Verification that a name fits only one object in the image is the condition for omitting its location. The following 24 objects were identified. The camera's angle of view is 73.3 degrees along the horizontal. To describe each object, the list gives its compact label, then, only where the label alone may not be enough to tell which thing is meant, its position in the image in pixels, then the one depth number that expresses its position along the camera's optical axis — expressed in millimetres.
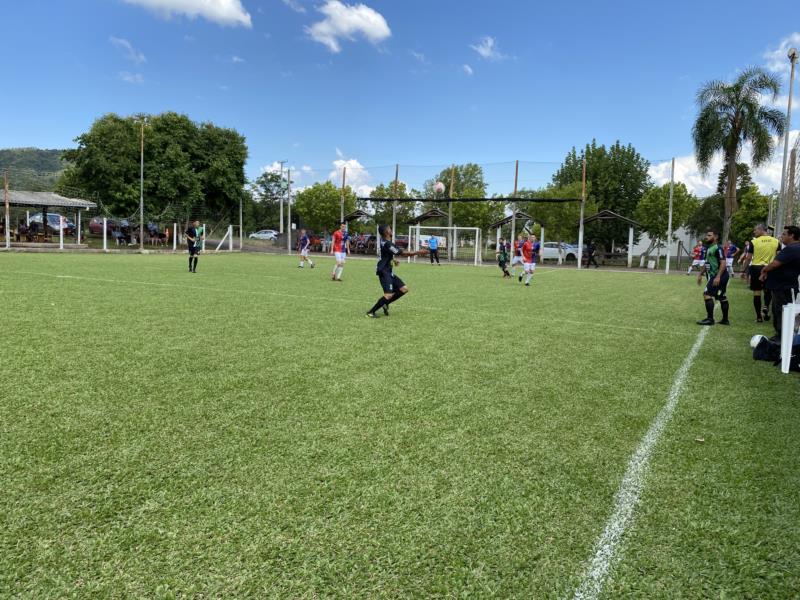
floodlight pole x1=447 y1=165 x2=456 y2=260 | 36750
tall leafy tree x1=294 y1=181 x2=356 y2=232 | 51844
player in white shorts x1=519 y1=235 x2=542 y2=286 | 18453
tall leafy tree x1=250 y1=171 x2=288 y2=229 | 79938
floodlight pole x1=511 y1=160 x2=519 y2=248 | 36562
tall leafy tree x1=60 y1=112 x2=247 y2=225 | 40000
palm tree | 29547
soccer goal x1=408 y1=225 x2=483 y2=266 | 36088
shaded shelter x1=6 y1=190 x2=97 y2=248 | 34344
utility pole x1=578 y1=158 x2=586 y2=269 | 34094
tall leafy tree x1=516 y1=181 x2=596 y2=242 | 41469
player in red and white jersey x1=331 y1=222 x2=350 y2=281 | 18094
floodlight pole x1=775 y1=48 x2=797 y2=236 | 18506
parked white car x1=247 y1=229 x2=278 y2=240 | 55712
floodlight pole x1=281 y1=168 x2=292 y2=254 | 44003
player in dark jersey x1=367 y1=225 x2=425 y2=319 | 9852
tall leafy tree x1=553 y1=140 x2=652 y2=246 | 47250
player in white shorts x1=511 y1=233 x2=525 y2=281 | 21377
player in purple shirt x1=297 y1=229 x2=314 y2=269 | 24266
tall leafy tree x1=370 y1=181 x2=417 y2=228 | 52269
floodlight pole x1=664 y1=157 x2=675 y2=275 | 30750
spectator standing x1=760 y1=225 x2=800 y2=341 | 8109
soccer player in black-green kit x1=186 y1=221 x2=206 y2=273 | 18517
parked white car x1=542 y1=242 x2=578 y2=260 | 41253
